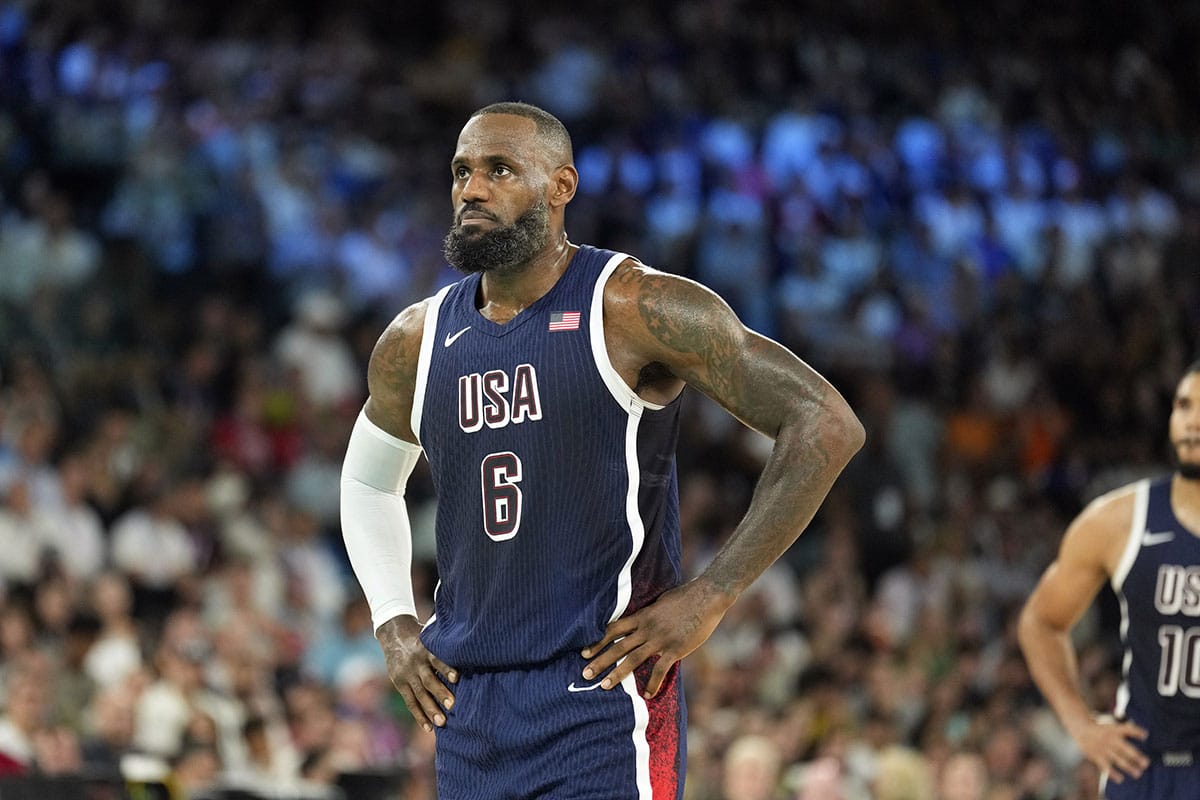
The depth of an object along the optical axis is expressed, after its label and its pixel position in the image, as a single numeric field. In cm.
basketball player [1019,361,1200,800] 1247
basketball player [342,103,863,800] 866
